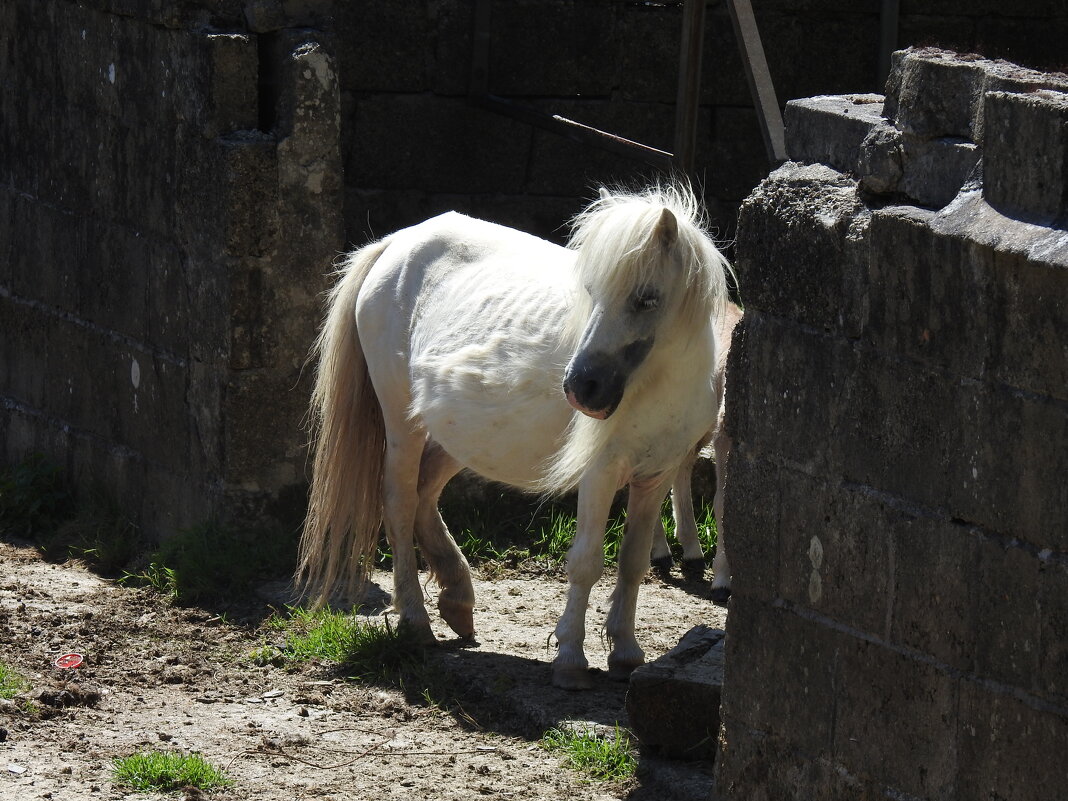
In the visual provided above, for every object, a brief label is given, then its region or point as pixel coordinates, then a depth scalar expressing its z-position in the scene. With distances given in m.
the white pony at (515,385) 9.22
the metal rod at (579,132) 14.42
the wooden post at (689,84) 13.41
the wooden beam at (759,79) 12.32
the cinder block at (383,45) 17.73
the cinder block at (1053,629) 5.77
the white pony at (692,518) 12.05
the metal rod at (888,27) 17.25
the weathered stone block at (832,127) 7.21
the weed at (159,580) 12.38
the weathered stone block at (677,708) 8.86
